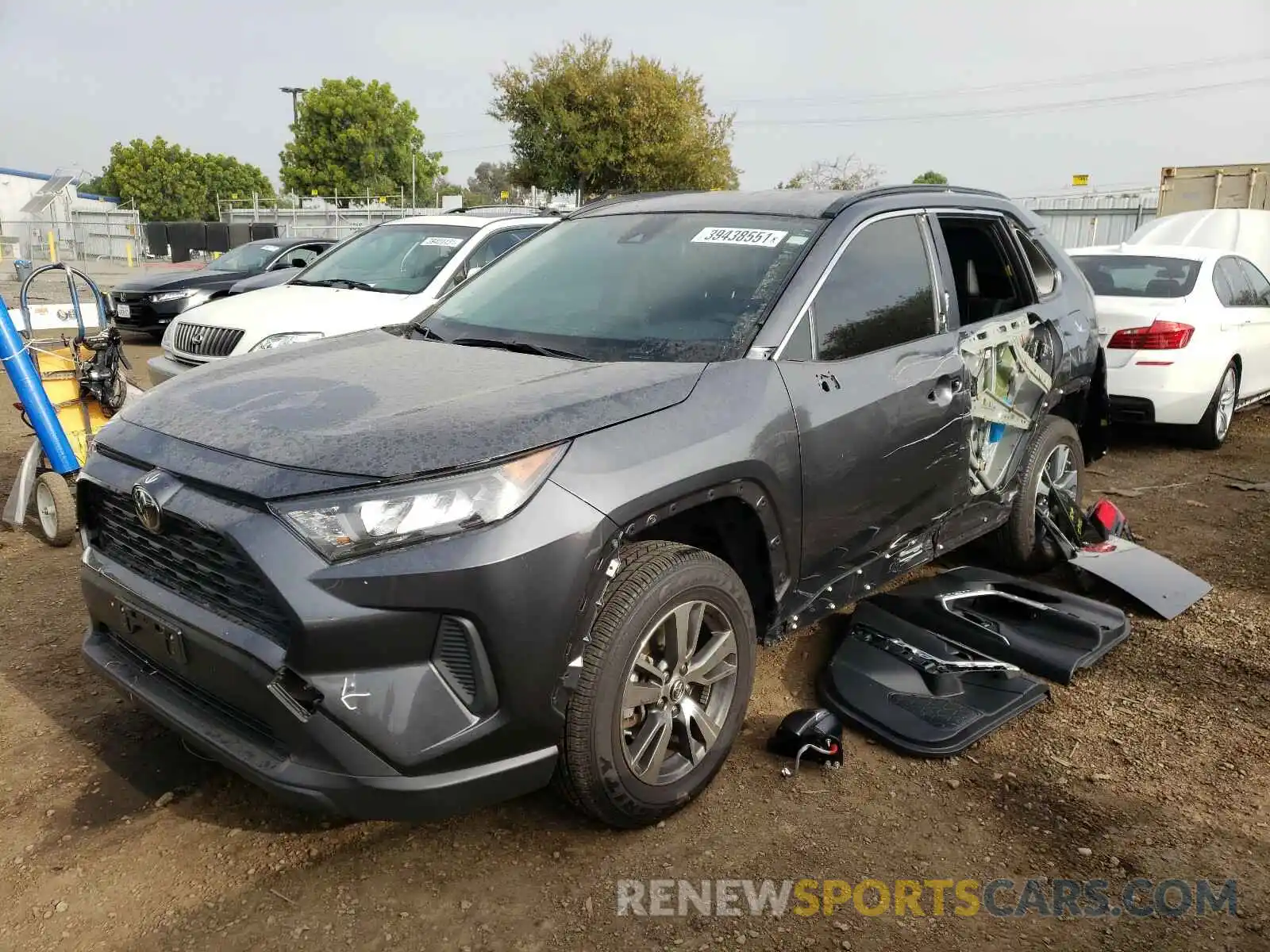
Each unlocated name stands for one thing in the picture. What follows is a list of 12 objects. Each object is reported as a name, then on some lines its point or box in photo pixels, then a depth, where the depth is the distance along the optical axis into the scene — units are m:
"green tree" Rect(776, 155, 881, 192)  33.09
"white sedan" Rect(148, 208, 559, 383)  6.65
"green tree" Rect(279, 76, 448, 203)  52.03
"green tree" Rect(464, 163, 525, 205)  65.27
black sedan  12.73
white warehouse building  32.59
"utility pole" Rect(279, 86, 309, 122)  52.97
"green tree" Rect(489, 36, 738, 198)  31.81
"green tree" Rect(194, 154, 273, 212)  63.50
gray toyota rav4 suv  2.22
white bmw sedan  7.10
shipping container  16.55
